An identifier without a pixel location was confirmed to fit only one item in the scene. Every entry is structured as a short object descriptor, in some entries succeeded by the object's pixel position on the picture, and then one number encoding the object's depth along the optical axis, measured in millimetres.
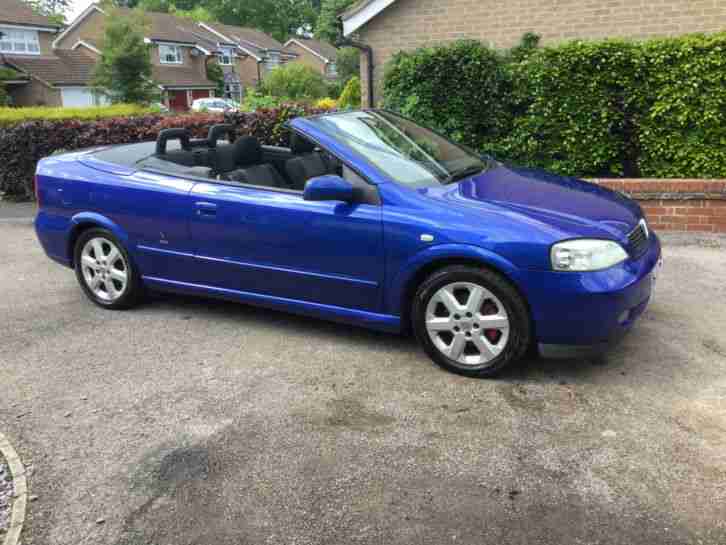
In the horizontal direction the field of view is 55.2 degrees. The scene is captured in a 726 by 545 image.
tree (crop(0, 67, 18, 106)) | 32062
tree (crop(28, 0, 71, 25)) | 76700
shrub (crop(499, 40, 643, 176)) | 8062
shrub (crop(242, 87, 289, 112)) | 10898
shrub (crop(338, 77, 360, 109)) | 23719
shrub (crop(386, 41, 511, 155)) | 8992
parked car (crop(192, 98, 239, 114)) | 32531
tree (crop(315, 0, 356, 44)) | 48094
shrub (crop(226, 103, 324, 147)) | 10094
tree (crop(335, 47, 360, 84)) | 50950
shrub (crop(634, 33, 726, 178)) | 7613
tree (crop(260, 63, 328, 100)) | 39000
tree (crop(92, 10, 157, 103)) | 32531
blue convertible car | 3963
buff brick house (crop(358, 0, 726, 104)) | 9891
